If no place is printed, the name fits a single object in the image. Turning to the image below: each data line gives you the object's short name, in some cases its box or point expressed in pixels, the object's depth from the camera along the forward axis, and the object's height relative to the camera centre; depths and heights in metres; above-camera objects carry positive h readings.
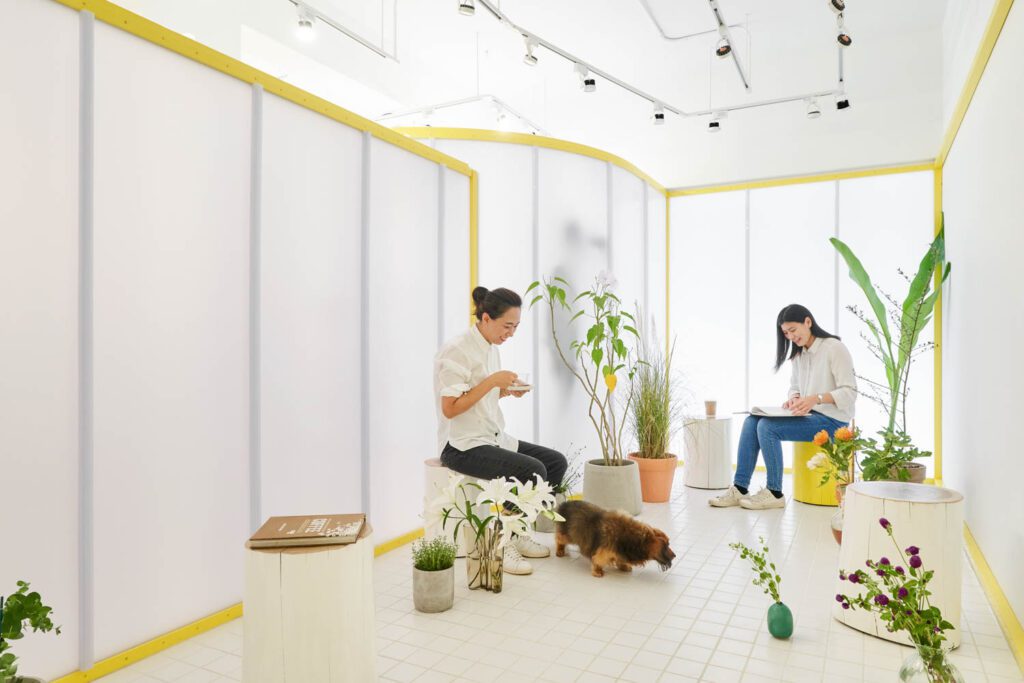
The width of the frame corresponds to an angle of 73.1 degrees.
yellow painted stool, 4.41 -0.92
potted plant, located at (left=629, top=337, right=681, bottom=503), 4.57 -0.63
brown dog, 2.97 -0.88
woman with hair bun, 3.08 -0.27
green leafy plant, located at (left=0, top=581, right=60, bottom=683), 1.19 -0.48
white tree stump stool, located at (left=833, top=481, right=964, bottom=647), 2.31 -0.66
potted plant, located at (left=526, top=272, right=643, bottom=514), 4.09 -0.21
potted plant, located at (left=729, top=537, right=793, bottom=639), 2.40 -0.97
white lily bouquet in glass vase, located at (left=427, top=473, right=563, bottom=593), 2.72 -0.73
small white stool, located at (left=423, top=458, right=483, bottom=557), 3.17 -0.69
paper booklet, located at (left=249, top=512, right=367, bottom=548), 1.90 -0.54
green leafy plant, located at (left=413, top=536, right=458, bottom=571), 2.73 -0.86
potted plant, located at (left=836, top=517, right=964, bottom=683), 1.59 -0.66
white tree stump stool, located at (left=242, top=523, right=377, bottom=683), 1.83 -0.73
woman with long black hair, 4.31 -0.36
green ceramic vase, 2.43 -0.99
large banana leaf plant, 4.48 +0.24
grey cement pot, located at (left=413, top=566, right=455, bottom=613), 2.68 -0.98
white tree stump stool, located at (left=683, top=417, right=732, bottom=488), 5.00 -0.81
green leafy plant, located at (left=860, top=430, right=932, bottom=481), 3.14 -0.55
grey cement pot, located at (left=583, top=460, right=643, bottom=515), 4.07 -0.87
